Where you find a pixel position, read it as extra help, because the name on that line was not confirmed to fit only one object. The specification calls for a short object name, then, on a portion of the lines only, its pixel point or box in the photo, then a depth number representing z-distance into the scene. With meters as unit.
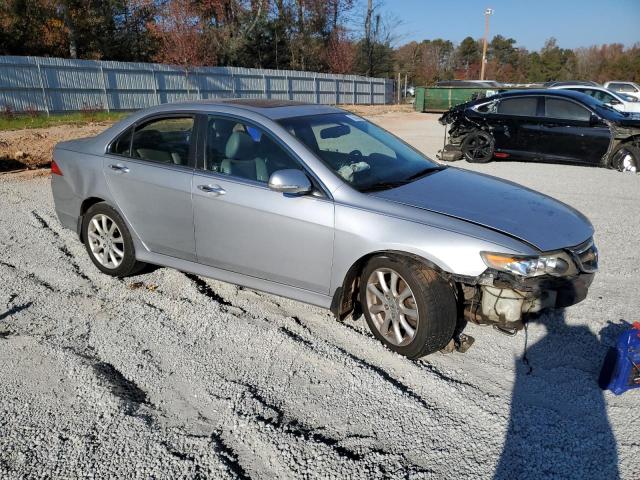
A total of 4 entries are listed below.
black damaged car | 10.75
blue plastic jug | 3.10
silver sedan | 3.35
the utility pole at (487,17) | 51.42
